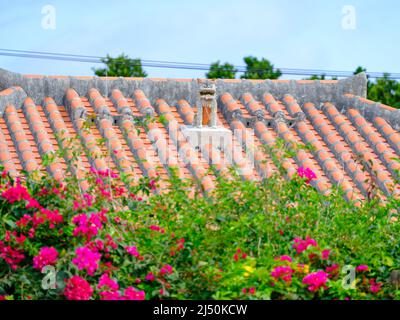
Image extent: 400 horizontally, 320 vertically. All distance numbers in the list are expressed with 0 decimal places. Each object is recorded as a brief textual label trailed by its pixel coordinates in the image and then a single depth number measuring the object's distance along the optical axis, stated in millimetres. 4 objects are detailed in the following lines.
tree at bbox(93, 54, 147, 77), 35531
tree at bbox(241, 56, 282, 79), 38594
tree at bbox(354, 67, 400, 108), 37188
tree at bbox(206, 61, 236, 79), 37281
